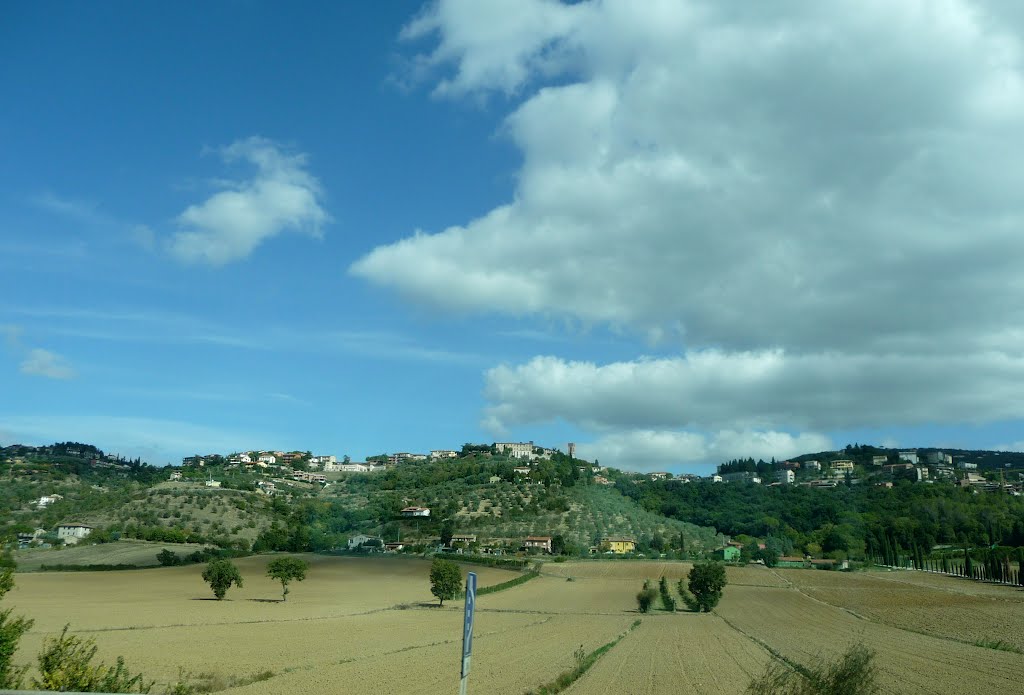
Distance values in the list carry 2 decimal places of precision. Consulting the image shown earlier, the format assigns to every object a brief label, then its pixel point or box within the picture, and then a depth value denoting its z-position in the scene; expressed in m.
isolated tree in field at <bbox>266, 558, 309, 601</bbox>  83.31
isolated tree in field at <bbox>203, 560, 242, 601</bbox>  80.19
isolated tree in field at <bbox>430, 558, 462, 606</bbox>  79.50
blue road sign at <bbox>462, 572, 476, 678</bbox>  10.21
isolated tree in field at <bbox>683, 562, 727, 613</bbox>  79.44
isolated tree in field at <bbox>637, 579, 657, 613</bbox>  79.69
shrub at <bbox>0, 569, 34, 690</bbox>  16.05
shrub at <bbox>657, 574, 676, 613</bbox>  83.38
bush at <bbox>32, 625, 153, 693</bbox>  15.95
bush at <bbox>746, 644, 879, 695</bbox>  14.06
